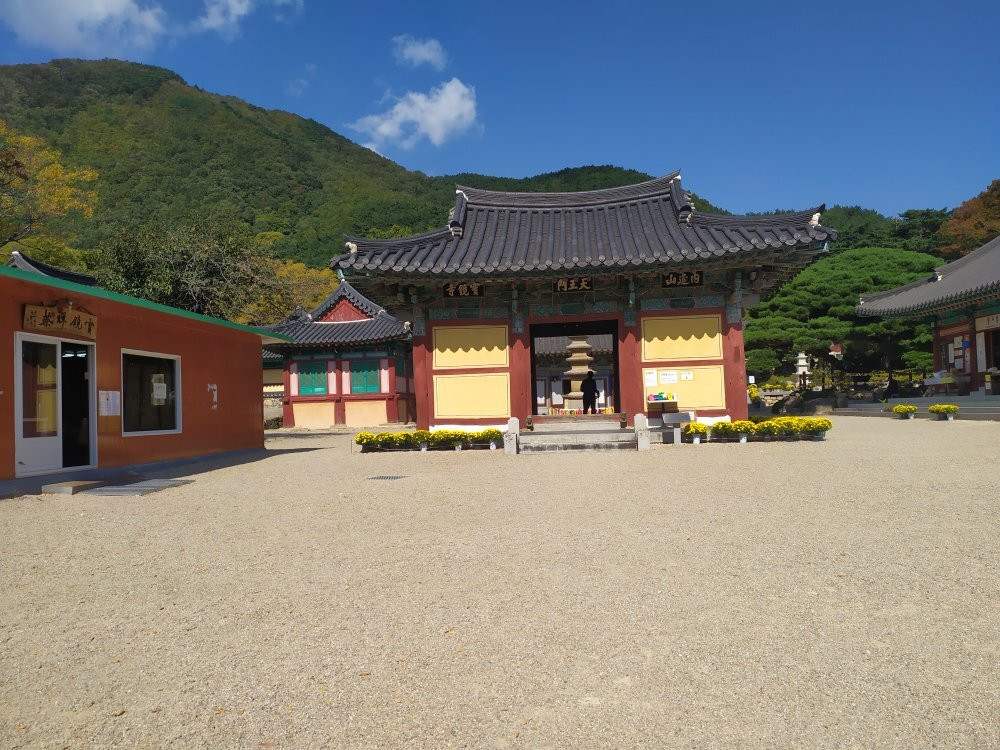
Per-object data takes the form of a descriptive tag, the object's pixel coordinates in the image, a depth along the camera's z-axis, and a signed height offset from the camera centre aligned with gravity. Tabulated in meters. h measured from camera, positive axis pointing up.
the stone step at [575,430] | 13.35 -0.72
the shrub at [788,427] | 12.97 -0.76
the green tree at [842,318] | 30.30 +3.51
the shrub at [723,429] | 13.17 -0.77
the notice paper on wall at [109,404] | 10.59 +0.11
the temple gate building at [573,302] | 13.35 +2.07
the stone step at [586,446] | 12.84 -1.01
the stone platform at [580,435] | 12.88 -0.81
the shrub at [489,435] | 13.68 -0.78
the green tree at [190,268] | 19.95 +4.48
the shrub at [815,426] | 12.89 -0.76
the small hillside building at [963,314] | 21.95 +2.66
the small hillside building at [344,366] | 27.86 +1.61
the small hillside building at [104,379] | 9.05 +0.53
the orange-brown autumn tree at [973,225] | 40.59 +10.25
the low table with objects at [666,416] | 13.70 -0.51
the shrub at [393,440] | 13.80 -0.82
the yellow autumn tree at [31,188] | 19.03 +6.92
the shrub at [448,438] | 13.65 -0.81
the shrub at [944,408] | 19.77 -0.73
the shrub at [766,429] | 13.05 -0.79
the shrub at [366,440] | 13.85 -0.81
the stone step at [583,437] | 13.07 -0.84
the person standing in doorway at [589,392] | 16.52 +0.09
